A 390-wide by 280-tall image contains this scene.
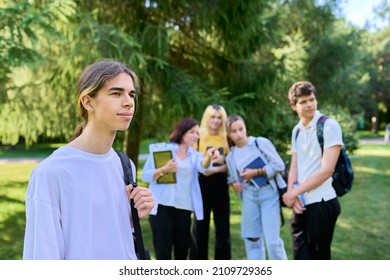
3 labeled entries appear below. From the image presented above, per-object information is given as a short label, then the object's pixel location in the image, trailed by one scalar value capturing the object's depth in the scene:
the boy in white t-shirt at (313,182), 2.79
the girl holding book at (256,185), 3.57
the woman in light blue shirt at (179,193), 3.54
